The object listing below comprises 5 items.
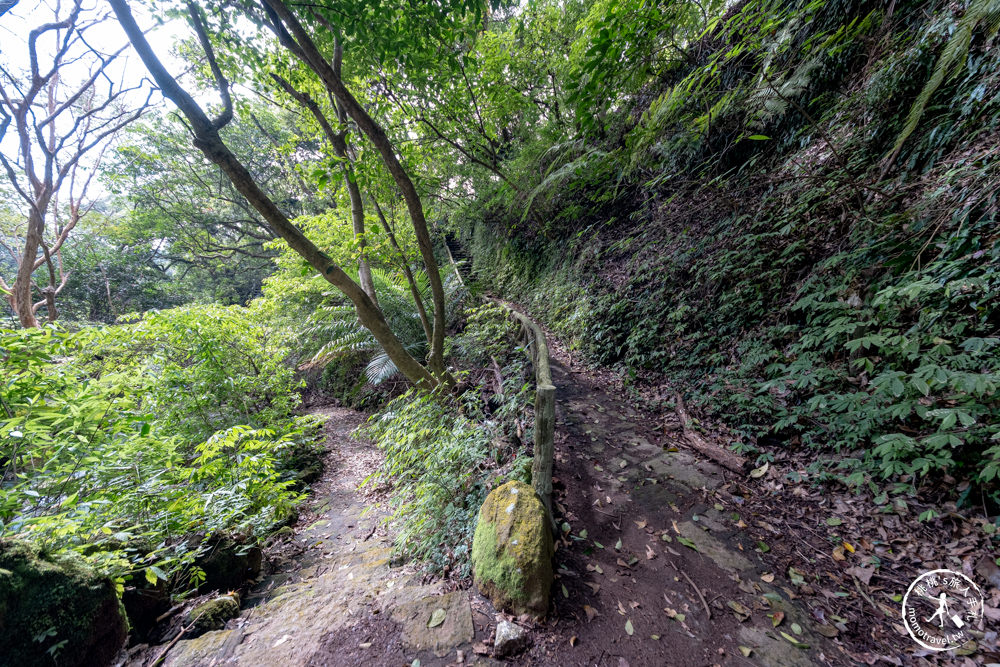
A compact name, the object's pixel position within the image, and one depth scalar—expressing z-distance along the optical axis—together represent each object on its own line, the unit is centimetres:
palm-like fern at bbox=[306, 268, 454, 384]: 764
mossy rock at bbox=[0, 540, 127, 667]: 185
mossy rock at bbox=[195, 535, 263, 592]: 303
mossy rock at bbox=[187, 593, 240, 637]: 255
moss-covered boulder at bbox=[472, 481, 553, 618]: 214
